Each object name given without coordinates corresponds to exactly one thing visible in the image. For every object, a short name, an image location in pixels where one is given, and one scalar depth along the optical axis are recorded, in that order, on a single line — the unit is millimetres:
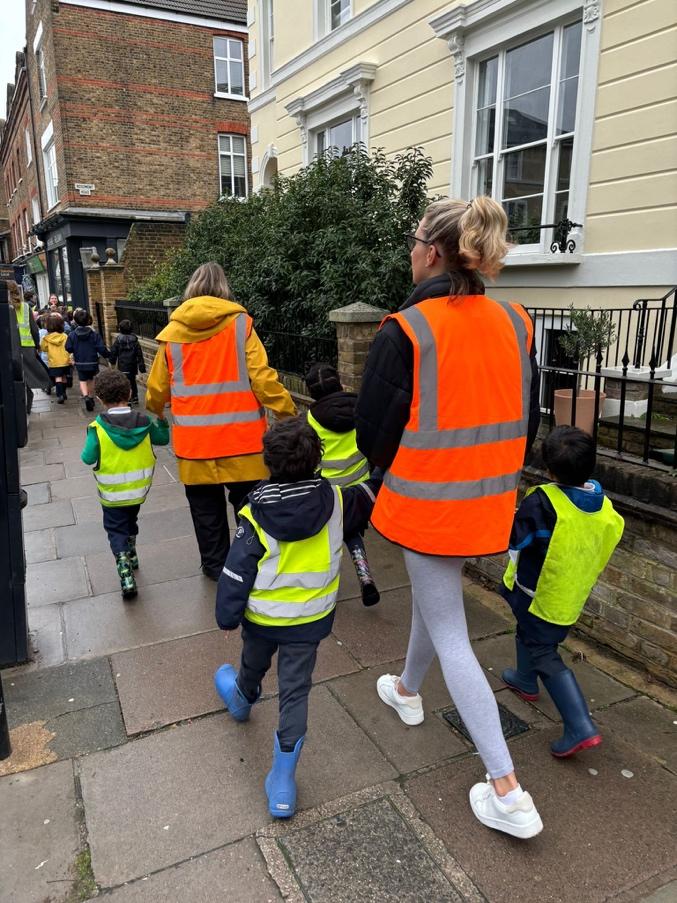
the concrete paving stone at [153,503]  5973
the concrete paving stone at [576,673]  2982
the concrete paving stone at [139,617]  3609
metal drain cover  2773
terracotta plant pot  3913
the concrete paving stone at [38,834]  2088
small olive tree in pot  4004
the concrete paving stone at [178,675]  2955
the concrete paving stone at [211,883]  2025
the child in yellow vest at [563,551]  2510
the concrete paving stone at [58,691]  3004
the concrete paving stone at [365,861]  2025
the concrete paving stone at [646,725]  2670
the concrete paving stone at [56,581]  4242
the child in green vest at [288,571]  2287
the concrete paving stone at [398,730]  2635
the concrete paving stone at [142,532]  5133
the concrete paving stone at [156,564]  4453
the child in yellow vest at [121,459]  4062
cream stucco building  5699
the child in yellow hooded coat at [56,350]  11438
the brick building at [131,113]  21562
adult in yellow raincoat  3867
